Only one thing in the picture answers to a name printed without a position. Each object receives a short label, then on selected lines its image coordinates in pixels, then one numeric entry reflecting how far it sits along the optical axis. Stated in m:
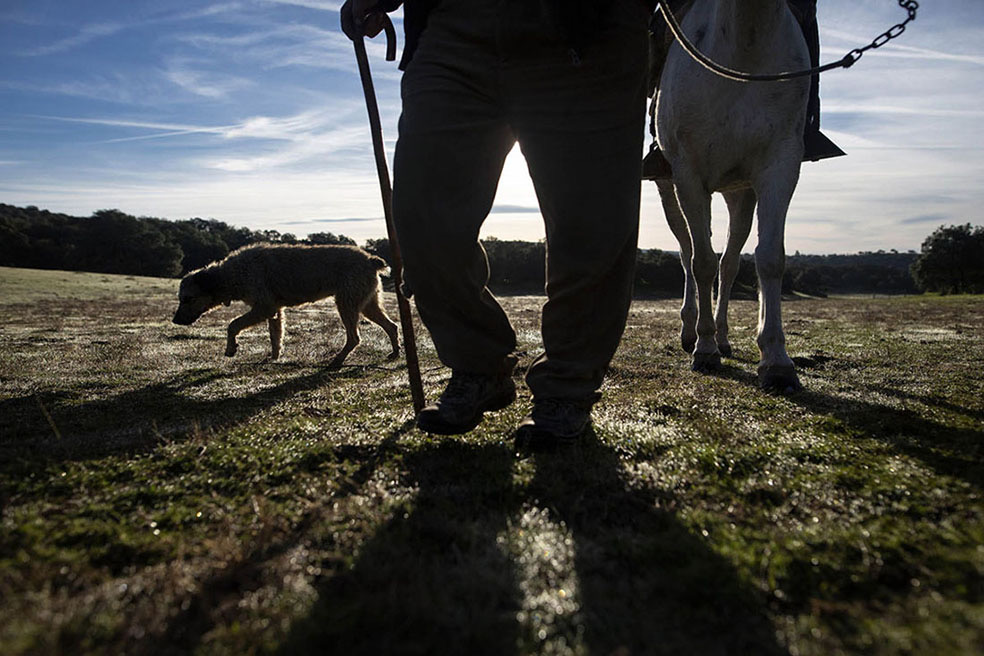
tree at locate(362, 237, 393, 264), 31.74
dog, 6.75
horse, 3.34
